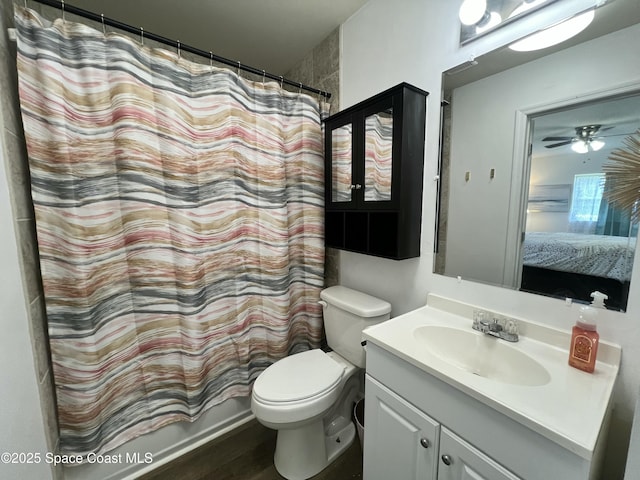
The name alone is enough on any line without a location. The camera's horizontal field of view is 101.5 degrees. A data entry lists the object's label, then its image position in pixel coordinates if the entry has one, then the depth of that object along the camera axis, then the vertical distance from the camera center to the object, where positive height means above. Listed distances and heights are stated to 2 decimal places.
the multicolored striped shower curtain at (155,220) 1.02 -0.05
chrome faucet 0.98 -0.45
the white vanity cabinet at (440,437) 0.62 -0.65
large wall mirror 0.80 +0.17
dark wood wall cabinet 1.21 +0.20
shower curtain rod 0.99 +0.76
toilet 1.17 -0.84
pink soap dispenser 0.78 -0.39
